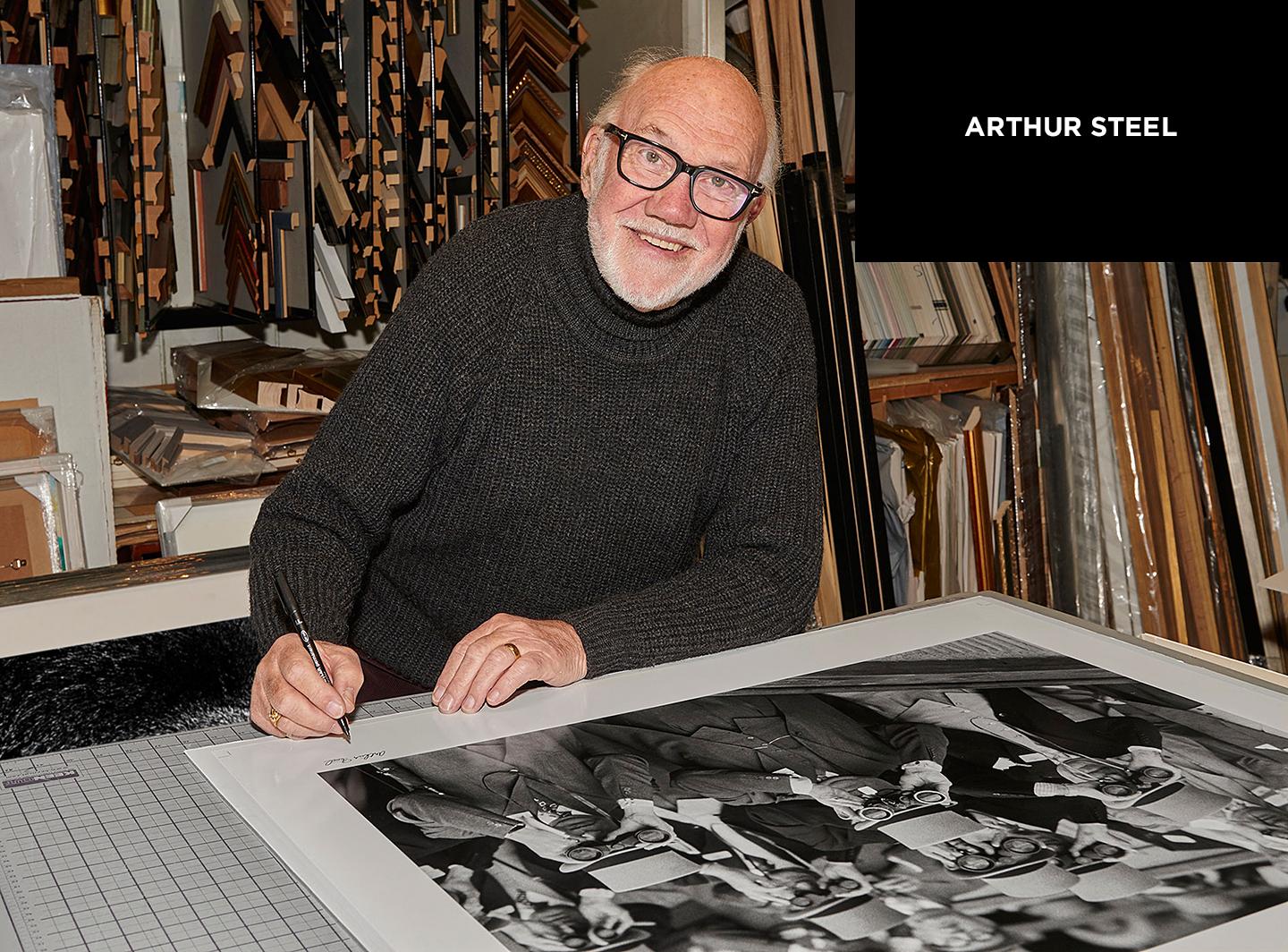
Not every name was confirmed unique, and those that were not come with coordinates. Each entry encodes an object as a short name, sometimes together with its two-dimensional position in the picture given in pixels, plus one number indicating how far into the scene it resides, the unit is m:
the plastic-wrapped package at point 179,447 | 2.30
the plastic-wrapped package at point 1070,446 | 2.95
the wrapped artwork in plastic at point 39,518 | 1.98
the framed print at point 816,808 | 0.76
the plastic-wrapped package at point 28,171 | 2.07
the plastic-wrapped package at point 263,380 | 2.41
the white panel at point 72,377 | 2.10
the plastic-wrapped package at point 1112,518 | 2.90
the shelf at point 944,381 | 2.88
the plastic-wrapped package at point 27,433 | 2.09
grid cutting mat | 0.75
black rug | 1.28
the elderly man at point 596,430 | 1.44
